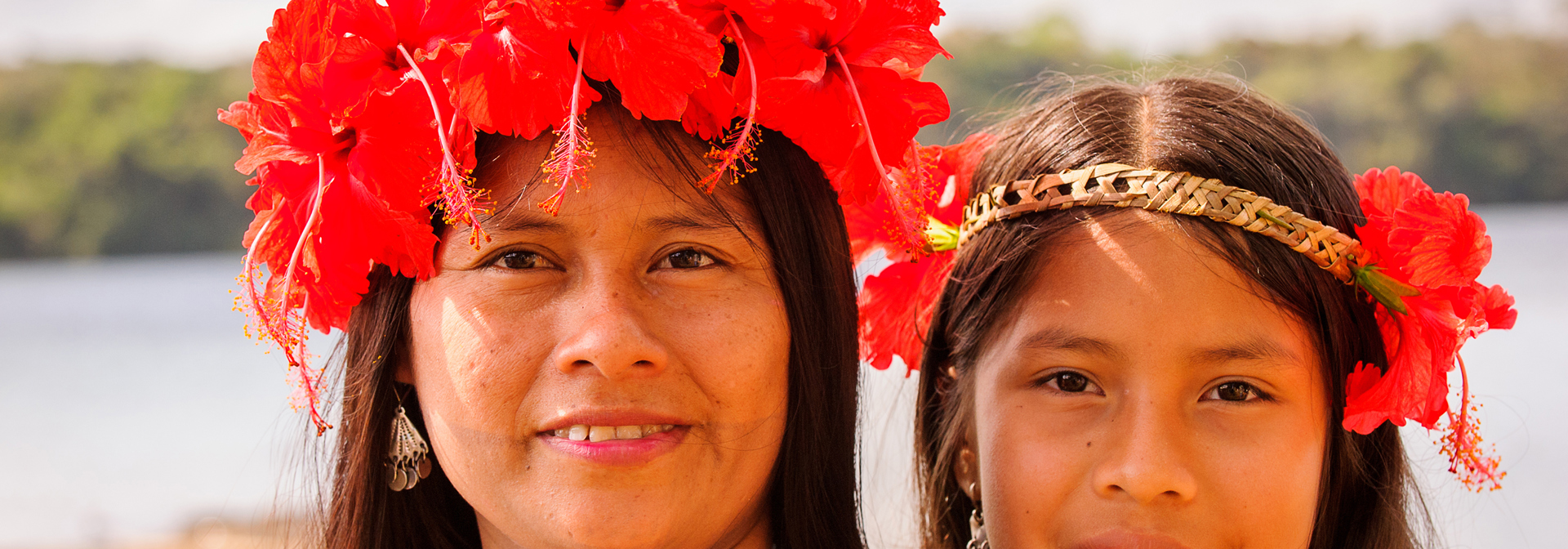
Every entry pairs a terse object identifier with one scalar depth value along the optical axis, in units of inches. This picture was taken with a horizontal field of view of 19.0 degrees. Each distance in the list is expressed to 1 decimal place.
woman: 63.4
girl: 65.7
